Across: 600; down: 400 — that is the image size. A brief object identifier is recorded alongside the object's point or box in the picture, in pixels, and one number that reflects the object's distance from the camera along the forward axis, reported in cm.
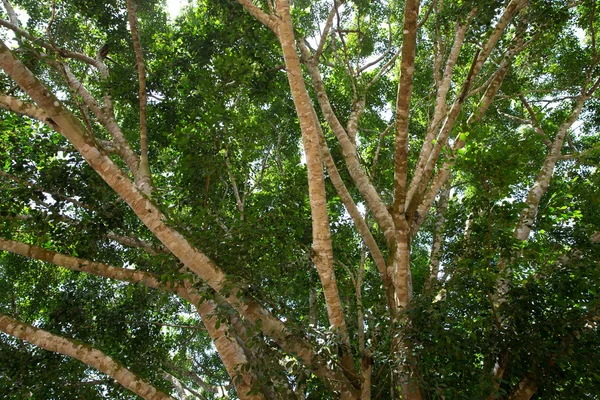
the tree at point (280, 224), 403
